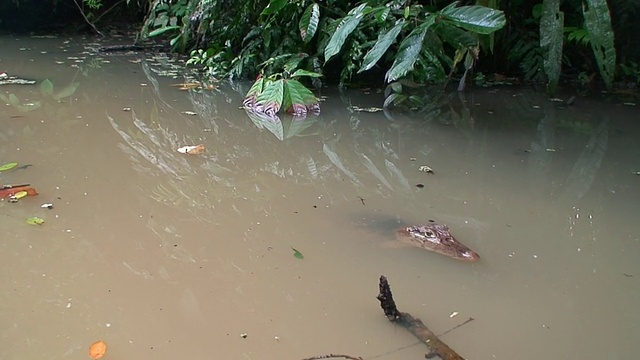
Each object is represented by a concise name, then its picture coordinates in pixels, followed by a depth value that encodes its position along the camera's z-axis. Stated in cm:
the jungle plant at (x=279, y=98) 284
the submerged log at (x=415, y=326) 107
